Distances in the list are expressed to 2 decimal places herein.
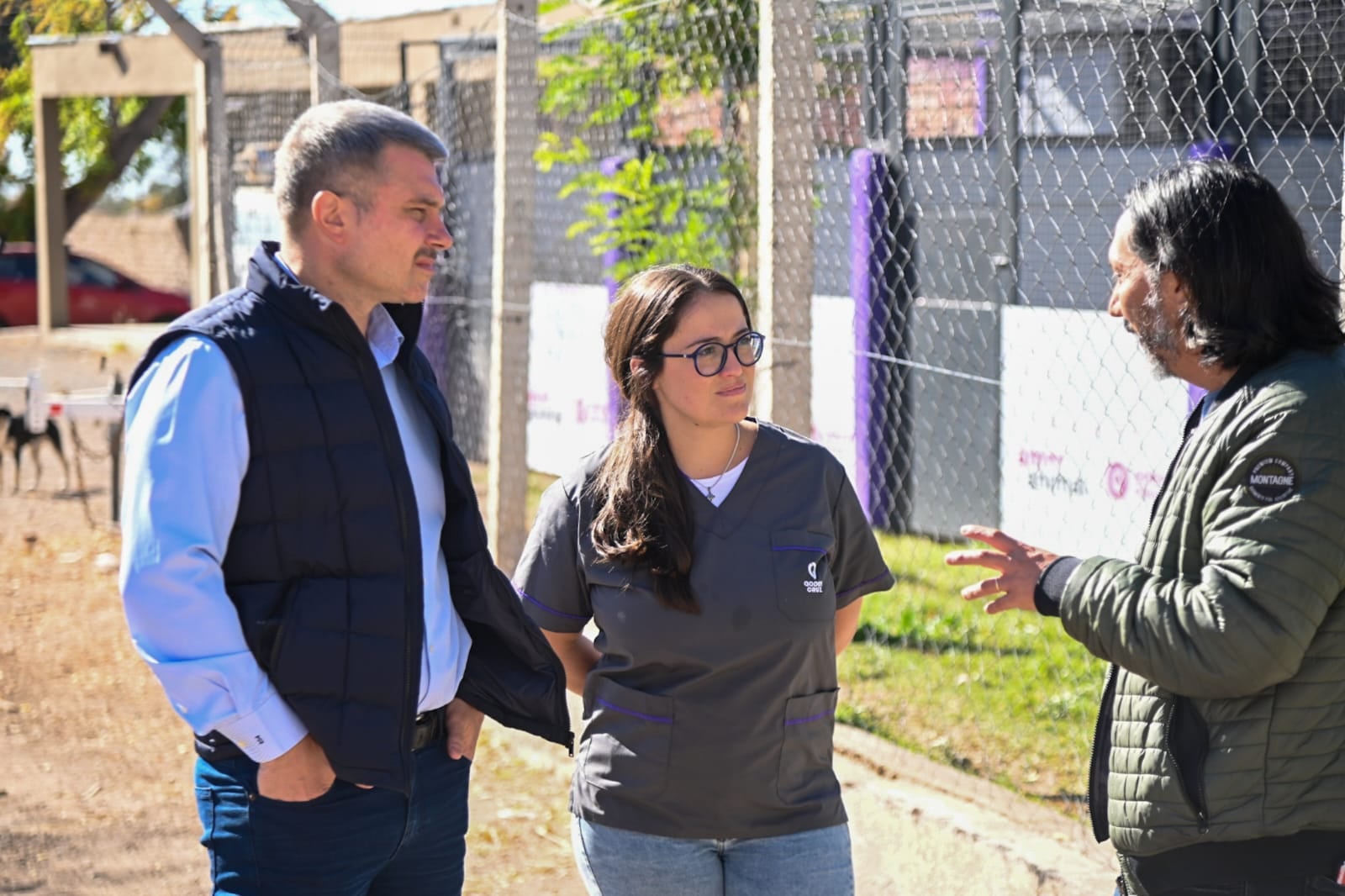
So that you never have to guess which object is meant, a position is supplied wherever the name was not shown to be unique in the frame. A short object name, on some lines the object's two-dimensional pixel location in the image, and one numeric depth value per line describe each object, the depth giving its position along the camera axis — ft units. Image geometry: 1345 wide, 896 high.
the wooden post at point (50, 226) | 70.54
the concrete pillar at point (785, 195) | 14.84
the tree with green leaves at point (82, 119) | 43.68
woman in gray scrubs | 8.89
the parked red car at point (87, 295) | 86.07
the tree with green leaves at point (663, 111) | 20.99
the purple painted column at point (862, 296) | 26.50
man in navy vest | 7.47
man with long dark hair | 7.05
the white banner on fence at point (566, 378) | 35.53
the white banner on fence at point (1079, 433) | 22.88
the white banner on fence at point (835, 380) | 29.86
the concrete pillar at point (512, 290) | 20.85
